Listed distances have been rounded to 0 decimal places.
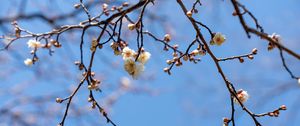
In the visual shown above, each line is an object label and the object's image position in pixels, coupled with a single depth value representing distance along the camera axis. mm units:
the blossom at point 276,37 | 1035
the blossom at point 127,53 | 1090
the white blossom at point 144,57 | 1109
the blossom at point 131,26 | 1063
